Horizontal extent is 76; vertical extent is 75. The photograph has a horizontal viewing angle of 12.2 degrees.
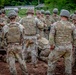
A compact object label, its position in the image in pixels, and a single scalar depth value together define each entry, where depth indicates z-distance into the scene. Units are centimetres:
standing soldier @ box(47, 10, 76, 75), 989
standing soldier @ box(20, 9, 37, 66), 1200
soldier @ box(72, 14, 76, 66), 1194
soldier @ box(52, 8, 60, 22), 1822
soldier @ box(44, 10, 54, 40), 1825
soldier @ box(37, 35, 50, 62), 1326
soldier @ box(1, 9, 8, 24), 1617
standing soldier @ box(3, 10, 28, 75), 1007
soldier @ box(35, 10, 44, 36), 1209
